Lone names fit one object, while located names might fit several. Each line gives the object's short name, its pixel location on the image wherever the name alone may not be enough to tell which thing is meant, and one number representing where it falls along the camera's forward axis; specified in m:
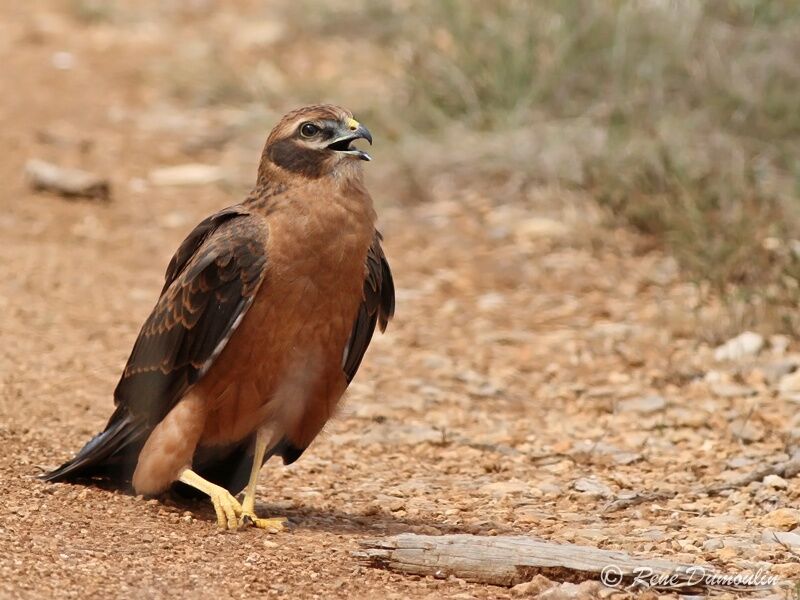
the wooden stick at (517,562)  9.70
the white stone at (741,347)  16.17
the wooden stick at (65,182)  22.83
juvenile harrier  11.32
